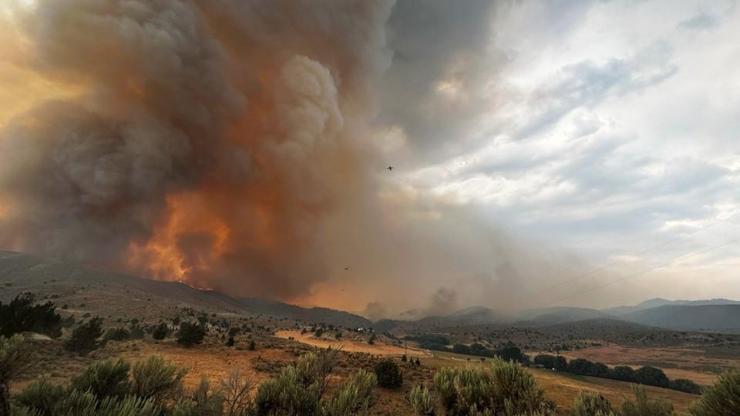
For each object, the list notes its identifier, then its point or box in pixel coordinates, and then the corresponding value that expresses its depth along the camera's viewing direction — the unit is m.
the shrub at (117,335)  33.31
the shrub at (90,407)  6.61
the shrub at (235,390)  9.60
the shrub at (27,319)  26.30
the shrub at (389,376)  26.64
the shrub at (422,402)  10.69
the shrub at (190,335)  32.50
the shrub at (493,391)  10.48
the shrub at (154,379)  10.13
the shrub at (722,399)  8.95
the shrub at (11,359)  9.30
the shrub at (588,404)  10.27
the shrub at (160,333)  33.72
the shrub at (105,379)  9.46
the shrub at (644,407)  10.16
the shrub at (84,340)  26.14
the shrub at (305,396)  9.10
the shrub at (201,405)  7.67
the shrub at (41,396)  7.58
